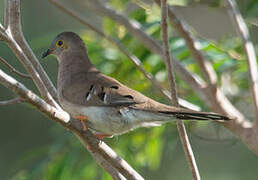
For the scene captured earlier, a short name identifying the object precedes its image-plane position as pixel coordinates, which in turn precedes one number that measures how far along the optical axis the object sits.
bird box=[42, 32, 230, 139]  8.77
